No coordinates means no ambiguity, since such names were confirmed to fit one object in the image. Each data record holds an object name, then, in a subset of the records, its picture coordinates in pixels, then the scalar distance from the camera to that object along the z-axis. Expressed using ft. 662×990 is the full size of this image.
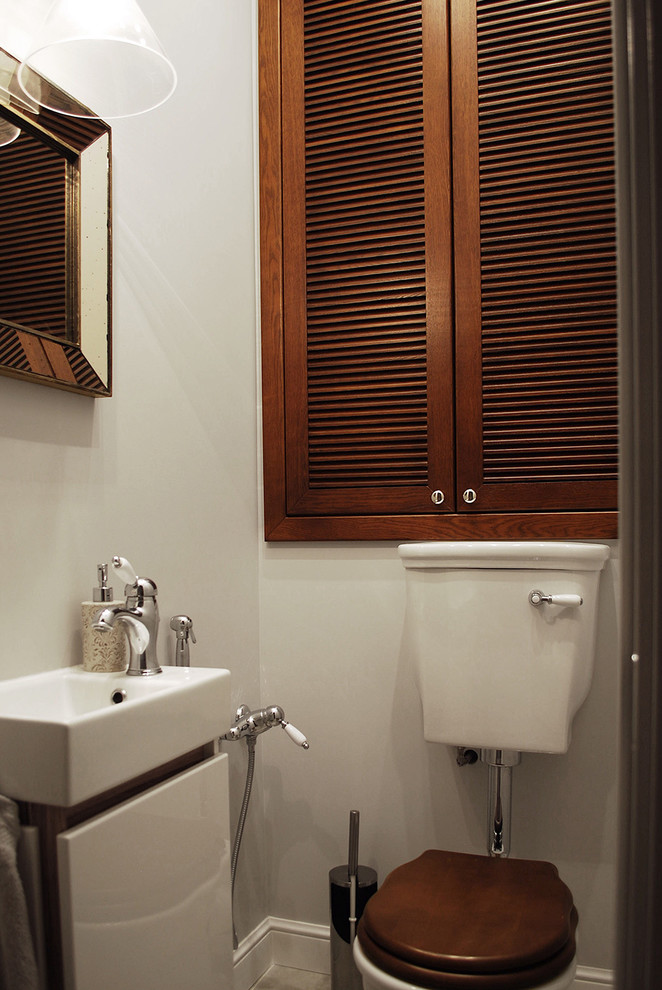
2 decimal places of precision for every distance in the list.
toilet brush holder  5.52
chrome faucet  4.13
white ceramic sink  2.99
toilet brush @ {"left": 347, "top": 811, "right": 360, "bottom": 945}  5.41
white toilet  4.50
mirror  3.91
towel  2.85
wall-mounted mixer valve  5.42
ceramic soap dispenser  4.18
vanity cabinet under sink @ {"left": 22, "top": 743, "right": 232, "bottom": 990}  3.03
